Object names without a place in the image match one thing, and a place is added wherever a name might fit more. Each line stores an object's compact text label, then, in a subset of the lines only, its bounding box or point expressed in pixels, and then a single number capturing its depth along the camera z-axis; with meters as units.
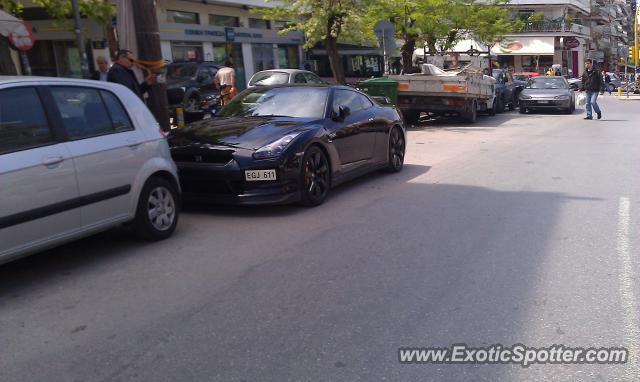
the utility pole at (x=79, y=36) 12.50
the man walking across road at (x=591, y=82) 18.83
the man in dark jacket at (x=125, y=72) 8.60
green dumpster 17.30
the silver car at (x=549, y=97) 22.75
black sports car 6.88
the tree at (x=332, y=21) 18.55
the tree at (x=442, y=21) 21.80
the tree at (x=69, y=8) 14.00
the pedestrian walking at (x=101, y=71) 11.55
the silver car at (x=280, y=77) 16.92
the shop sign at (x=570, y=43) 57.75
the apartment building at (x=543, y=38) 56.94
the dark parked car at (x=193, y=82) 16.94
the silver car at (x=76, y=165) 4.58
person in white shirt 15.44
